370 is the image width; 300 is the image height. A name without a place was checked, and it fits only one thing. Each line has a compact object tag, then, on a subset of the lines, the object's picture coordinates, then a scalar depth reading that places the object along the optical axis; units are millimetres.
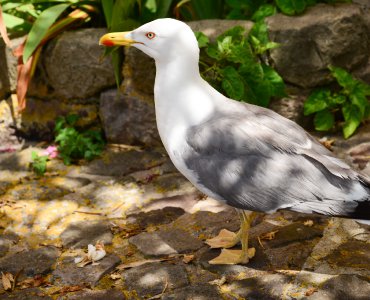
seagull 2561
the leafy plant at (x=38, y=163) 4074
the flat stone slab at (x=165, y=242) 3094
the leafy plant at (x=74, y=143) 4250
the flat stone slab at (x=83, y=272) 2900
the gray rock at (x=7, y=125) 4562
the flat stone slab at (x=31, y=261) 3004
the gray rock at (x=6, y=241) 3217
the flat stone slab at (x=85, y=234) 3264
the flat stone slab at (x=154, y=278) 2773
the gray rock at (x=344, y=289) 2566
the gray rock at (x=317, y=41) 4035
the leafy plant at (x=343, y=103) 4066
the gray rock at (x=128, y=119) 4312
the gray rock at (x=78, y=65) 4230
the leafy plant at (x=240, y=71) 3908
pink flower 4340
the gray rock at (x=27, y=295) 2777
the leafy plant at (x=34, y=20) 4074
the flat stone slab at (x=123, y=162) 4090
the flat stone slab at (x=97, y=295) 2740
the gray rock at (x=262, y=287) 2633
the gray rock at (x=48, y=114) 4492
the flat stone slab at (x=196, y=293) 2666
